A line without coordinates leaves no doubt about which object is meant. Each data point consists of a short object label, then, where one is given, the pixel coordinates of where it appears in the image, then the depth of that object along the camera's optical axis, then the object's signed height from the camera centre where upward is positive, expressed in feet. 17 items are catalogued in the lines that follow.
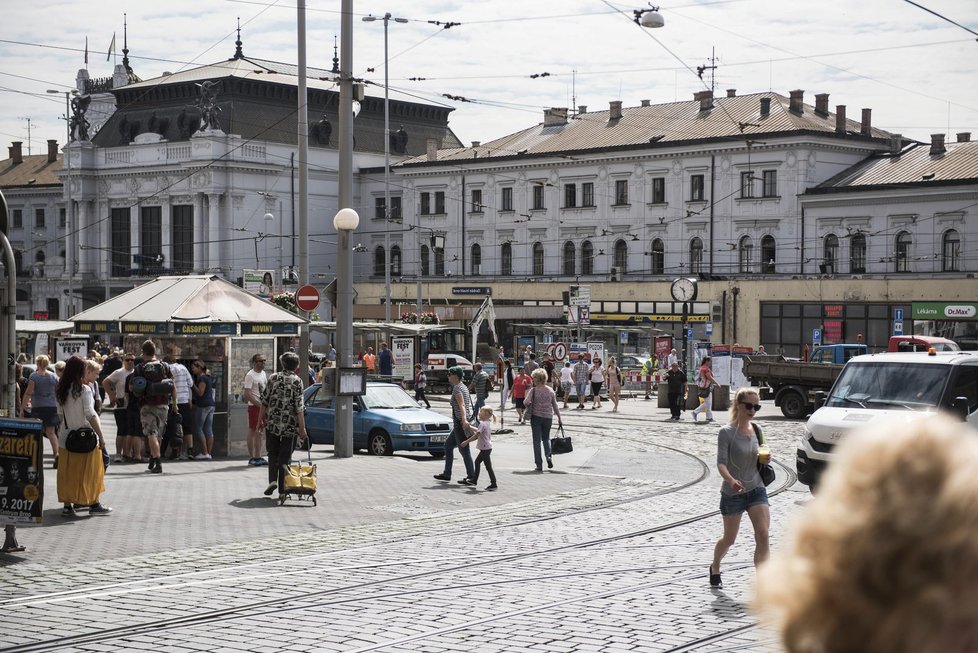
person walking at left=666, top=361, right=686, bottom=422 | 118.32 -8.20
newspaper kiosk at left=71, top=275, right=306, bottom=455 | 75.97 -1.99
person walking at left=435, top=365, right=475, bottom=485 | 64.54 -6.05
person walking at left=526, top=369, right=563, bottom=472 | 69.97 -6.05
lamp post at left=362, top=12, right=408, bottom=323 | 187.19 +9.41
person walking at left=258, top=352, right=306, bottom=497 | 56.54 -5.29
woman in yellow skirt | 49.24 -5.95
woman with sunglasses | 36.04 -4.89
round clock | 145.35 +0.56
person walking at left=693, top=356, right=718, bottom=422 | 116.00 -7.77
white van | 57.62 -4.25
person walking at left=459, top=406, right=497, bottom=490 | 63.10 -6.74
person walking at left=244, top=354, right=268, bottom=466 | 70.38 -5.35
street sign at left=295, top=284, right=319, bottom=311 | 81.82 -0.32
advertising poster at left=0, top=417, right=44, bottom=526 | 41.45 -5.42
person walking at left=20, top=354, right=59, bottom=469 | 60.03 -4.59
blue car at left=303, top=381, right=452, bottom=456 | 80.74 -7.68
